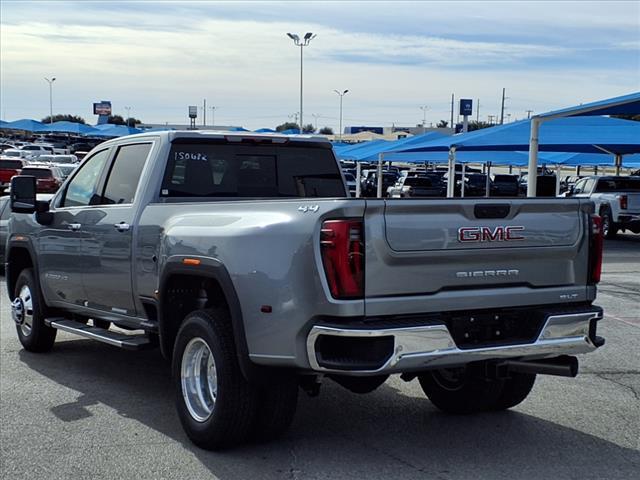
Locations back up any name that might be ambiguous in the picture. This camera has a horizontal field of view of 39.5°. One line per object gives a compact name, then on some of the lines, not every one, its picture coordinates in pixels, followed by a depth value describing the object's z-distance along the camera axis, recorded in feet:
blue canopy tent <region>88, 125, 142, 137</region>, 212.43
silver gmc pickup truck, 15.87
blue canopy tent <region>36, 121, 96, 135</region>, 227.40
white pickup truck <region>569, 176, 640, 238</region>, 82.58
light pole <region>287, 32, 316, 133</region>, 185.47
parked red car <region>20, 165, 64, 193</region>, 112.88
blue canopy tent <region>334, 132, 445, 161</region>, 119.14
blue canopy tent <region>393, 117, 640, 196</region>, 82.84
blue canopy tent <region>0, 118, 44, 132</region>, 229.86
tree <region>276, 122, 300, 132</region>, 515.50
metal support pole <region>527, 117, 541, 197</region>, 66.89
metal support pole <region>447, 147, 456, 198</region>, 102.25
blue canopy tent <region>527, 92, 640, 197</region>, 57.16
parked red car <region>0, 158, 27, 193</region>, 126.11
